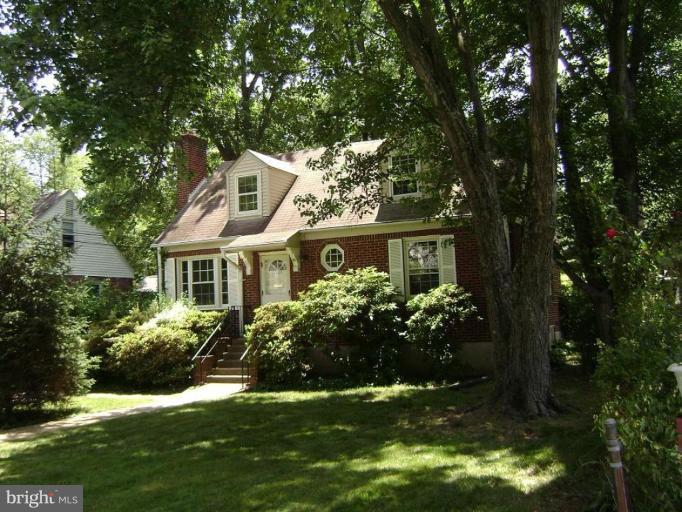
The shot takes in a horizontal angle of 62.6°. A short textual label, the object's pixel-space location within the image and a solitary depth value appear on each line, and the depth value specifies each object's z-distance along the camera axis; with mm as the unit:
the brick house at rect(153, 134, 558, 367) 14055
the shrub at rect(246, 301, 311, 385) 13336
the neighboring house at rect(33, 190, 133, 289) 27672
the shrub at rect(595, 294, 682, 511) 3791
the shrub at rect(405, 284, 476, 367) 12594
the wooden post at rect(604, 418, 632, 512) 3553
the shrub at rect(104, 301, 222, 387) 14211
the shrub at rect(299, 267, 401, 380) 13062
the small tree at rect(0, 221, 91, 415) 10797
